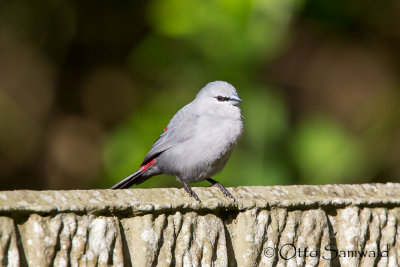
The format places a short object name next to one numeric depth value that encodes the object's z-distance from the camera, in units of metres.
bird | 8.01
